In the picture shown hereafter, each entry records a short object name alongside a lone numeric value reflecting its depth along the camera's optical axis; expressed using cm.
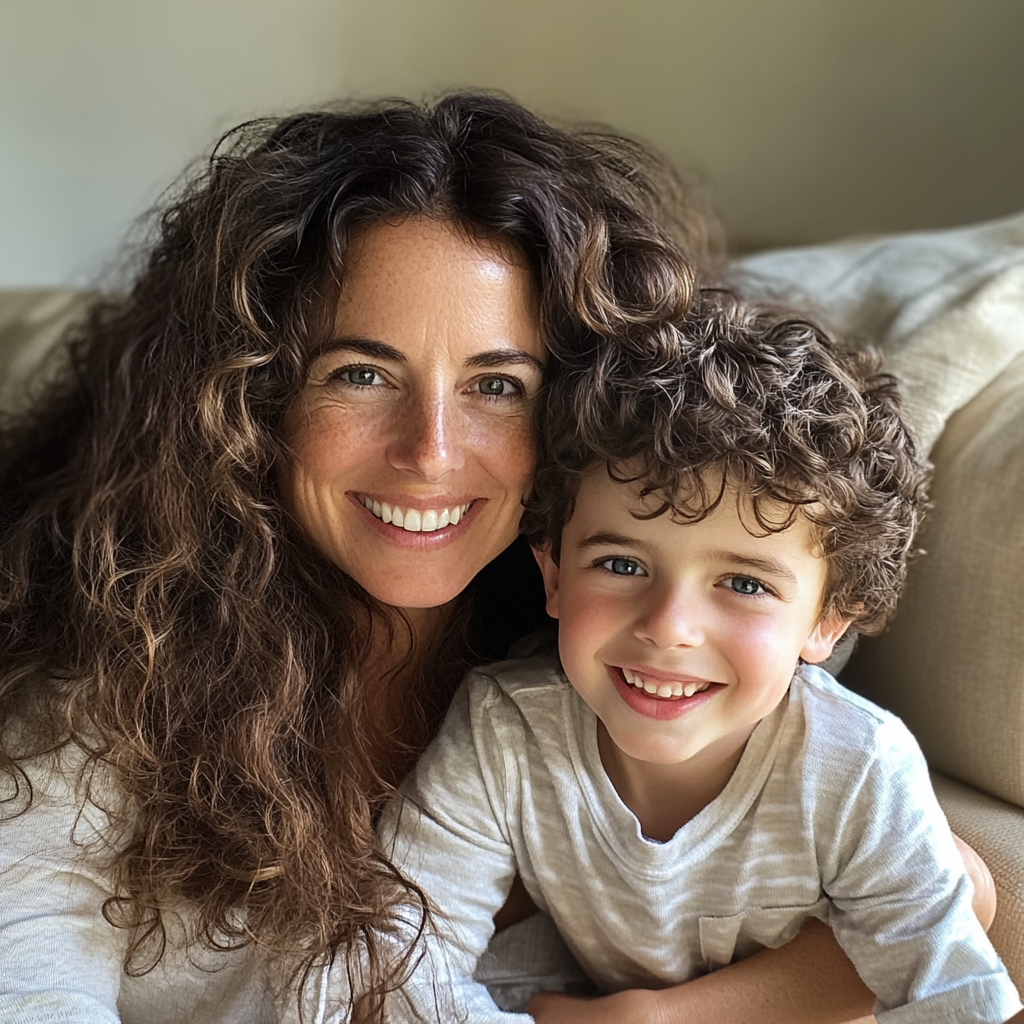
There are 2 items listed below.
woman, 110
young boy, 101
